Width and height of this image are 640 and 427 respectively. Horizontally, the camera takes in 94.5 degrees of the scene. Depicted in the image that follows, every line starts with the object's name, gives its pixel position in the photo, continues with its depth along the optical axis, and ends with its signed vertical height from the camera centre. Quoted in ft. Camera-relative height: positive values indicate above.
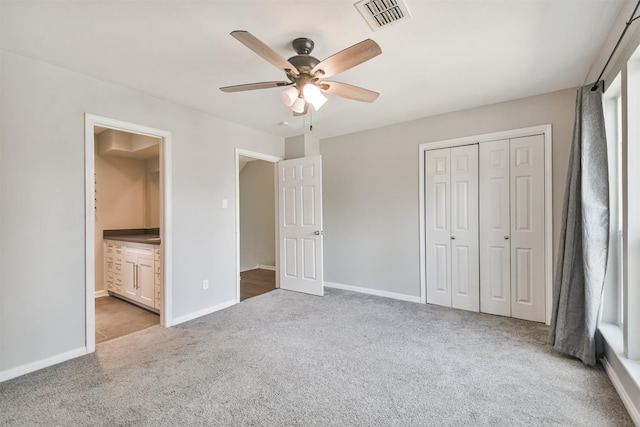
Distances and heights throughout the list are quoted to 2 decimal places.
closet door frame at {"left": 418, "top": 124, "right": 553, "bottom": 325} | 9.80 +0.76
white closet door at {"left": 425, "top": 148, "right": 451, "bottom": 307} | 11.88 -0.51
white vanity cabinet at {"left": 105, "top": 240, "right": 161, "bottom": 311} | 11.41 -2.33
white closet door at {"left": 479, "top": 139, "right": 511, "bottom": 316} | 10.64 -0.58
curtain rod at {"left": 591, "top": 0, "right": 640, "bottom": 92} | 5.04 +3.36
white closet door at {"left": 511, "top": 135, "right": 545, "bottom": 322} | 10.05 -0.53
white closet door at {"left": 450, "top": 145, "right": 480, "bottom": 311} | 11.26 -0.60
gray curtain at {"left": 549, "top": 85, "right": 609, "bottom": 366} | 7.12 -0.56
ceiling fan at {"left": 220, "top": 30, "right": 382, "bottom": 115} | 5.52 +3.04
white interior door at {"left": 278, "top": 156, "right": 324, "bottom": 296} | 13.57 -0.45
